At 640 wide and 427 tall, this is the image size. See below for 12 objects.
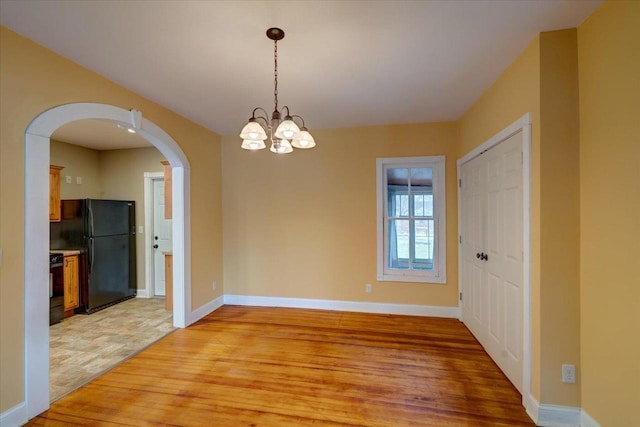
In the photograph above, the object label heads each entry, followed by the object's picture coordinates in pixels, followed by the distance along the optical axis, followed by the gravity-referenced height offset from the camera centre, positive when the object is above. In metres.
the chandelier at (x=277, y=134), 1.71 +0.55
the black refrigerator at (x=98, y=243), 3.96 -0.40
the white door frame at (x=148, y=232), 4.67 -0.29
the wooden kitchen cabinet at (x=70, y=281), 3.71 -0.91
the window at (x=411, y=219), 3.71 -0.08
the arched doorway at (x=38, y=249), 1.89 -0.24
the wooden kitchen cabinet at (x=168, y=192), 3.80 +0.33
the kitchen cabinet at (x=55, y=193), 3.77 +0.33
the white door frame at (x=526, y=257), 1.95 -0.32
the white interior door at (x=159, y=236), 4.74 -0.36
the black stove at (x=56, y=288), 3.54 -0.97
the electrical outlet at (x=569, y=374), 1.81 -1.09
